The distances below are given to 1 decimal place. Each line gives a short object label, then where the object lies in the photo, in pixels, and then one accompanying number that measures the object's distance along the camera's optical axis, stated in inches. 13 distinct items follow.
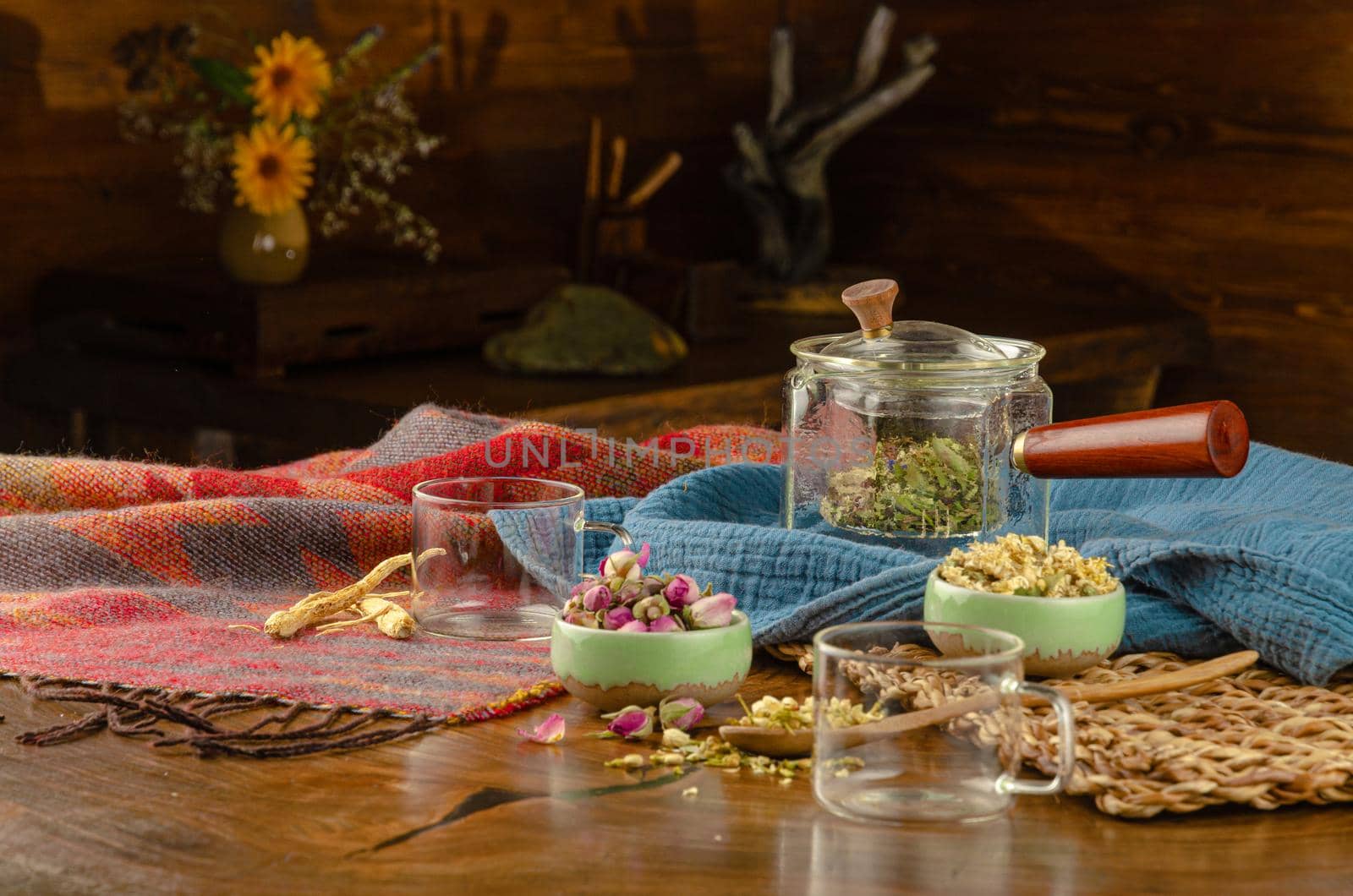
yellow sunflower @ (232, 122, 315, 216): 114.5
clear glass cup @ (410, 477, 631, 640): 63.8
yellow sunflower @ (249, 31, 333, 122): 114.2
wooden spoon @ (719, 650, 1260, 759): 56.2
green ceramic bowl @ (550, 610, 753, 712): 59.5
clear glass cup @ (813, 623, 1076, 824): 56.1
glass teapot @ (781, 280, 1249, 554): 63.9
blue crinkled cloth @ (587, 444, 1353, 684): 60.7
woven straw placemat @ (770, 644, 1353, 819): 56.6
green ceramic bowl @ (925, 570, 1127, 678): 59.5
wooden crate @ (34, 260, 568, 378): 111.2
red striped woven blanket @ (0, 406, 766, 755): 61.0
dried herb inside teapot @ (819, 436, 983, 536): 64.0
